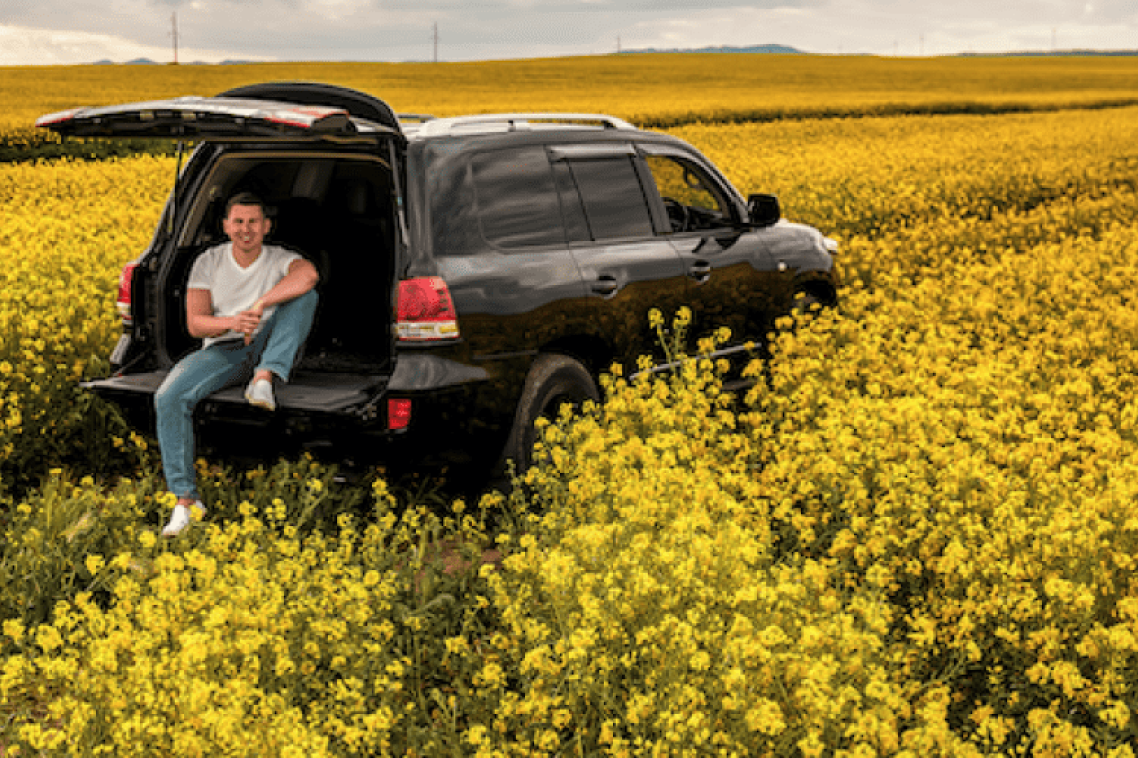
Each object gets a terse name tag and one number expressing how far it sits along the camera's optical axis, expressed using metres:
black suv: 4.93
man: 5.29
